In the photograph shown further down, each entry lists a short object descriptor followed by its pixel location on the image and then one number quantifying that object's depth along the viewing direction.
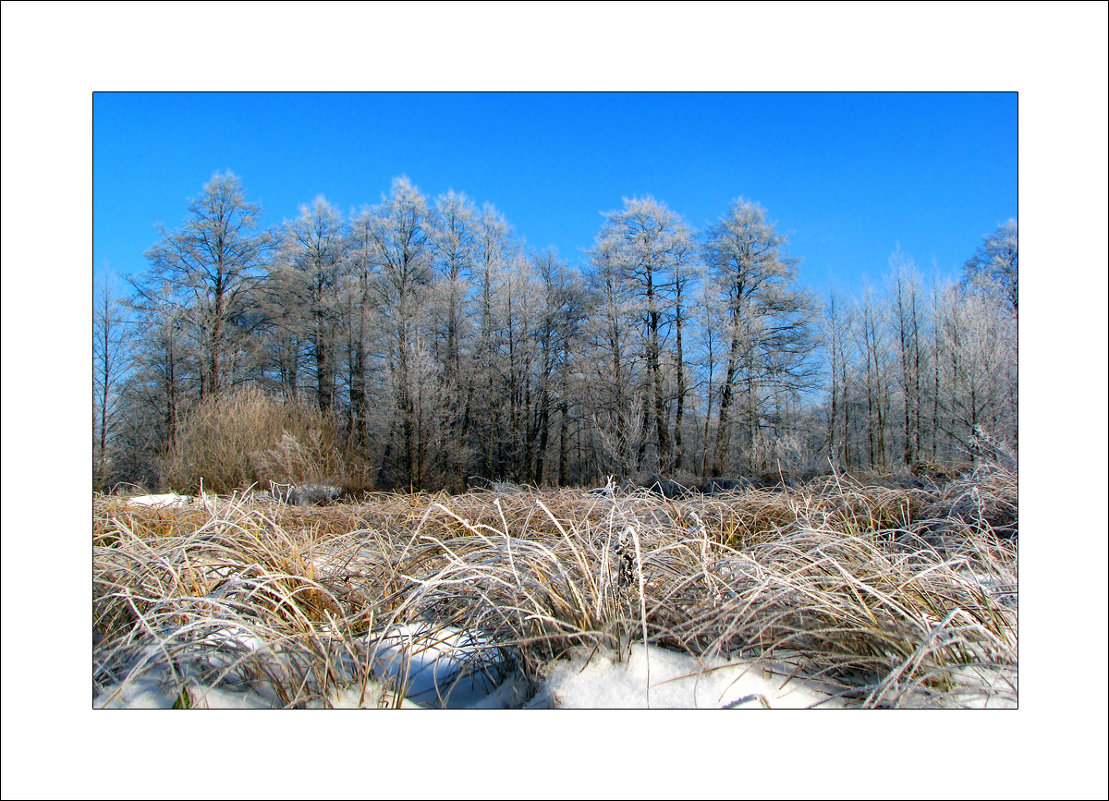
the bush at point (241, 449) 9.23
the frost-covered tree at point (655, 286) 14.80
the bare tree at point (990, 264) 9.11
